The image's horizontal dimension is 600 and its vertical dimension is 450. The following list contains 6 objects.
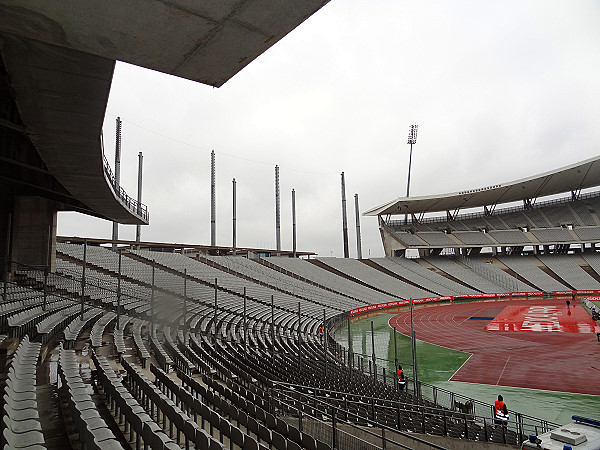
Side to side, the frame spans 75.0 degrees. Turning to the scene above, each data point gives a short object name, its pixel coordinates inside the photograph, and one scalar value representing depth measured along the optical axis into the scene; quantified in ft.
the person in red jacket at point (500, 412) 31.10
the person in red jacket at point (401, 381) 40.37
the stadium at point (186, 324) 10.44
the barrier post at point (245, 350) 41.53
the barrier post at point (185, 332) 43.49
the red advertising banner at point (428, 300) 107.34
